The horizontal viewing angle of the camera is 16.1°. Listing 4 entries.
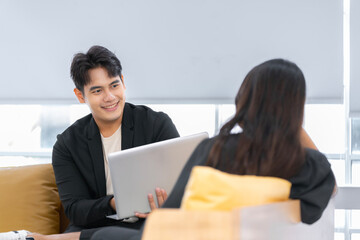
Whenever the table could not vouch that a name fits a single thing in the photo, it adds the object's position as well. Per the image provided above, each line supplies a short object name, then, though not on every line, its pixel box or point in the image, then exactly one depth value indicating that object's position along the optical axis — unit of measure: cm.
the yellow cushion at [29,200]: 442
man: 428
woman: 348
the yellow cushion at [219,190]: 339
